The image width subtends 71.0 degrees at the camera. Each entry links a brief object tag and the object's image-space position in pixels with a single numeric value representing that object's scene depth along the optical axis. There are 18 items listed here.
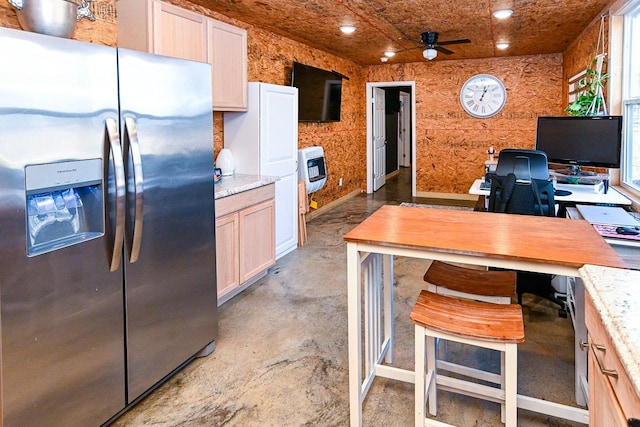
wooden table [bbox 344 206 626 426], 1.62
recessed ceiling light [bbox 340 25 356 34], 4.83
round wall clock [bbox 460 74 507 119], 7.25
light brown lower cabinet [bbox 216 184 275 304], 3.21
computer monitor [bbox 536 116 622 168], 3.32
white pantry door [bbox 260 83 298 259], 4.17
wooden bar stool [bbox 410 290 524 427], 1.61
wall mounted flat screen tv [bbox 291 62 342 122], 5.55
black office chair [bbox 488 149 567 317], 3.08
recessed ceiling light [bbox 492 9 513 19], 4.23
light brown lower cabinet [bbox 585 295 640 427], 0.92
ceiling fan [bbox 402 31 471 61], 5.14
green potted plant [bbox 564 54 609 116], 3.74
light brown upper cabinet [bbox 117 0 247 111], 2.91
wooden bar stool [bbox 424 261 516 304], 2.07
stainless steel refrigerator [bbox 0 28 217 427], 1.55
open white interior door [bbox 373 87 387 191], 8.38
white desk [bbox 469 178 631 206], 3.16
